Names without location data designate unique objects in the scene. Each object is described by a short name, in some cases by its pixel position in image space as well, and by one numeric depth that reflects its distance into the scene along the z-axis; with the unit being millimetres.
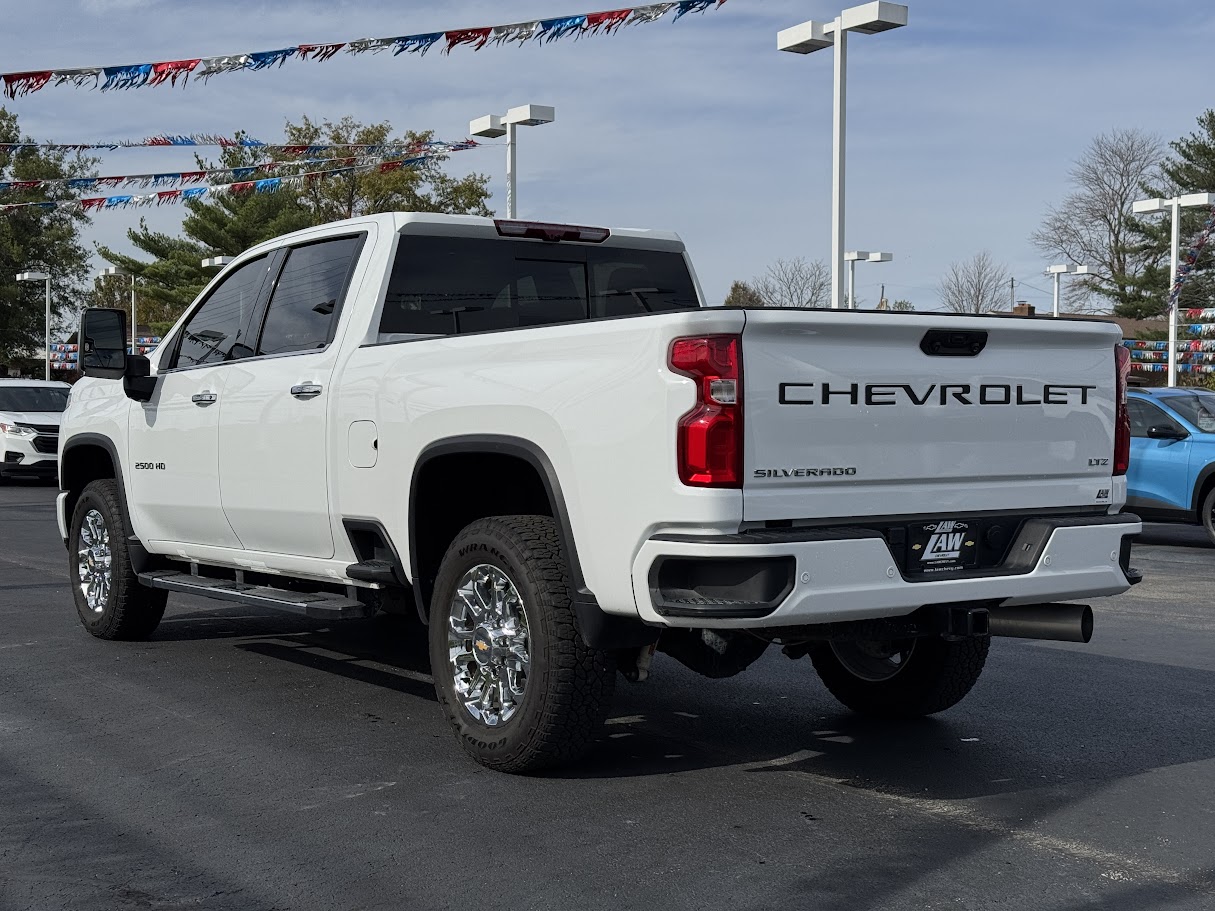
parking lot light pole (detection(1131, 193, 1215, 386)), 28781
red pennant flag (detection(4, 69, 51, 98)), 15336
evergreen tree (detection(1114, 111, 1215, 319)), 55969
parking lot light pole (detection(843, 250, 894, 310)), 37500
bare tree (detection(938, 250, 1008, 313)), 70500
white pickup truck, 4480
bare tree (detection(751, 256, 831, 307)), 63331
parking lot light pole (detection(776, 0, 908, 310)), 16938
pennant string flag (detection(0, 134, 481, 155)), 20578
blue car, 14461
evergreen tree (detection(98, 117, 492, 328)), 50312
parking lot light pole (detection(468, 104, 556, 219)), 21953
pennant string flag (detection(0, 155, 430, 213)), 23219
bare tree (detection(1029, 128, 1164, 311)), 67562
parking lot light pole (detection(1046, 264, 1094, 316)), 39759
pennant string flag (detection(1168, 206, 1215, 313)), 27406
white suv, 23344
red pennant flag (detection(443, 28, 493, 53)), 14828
